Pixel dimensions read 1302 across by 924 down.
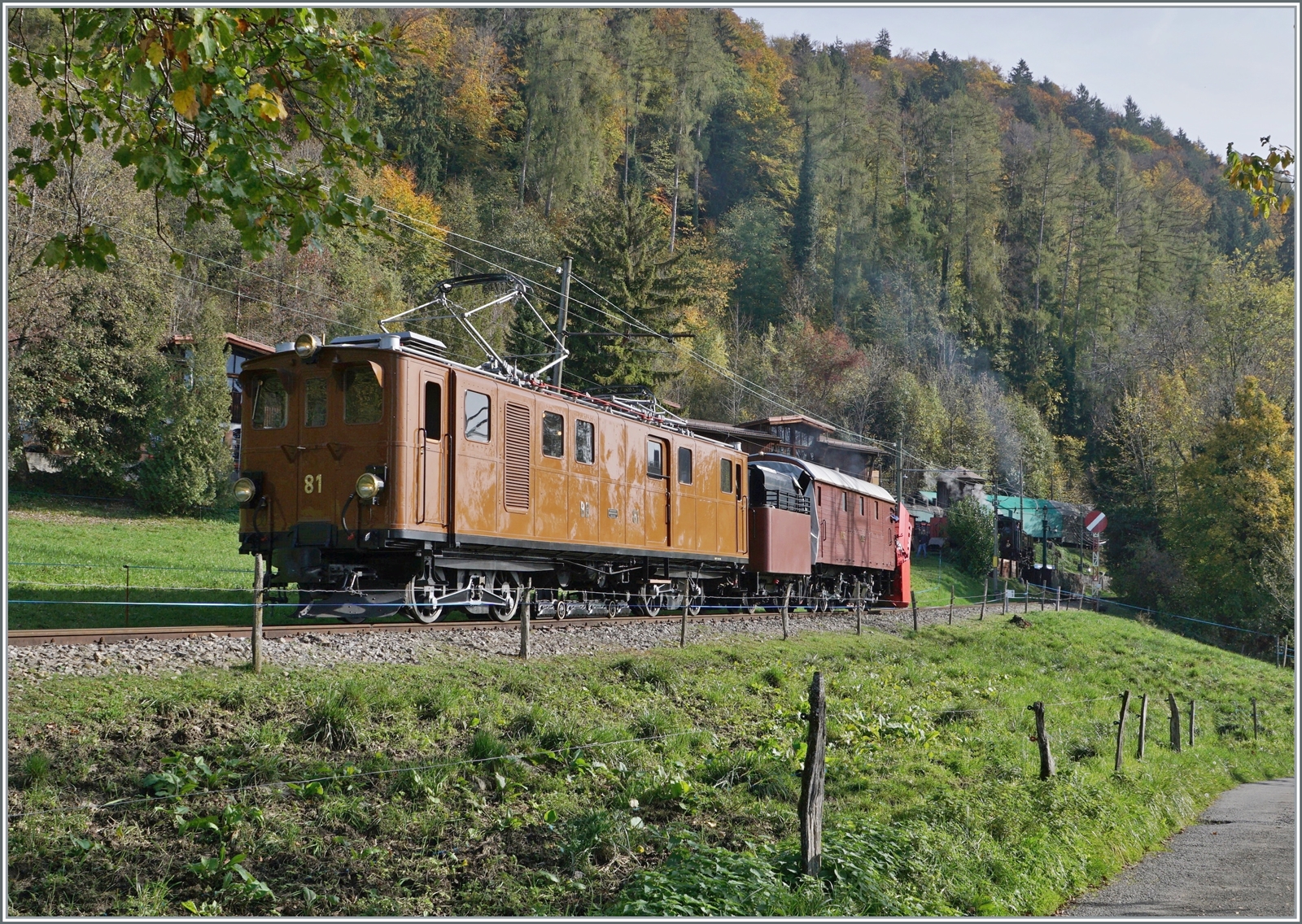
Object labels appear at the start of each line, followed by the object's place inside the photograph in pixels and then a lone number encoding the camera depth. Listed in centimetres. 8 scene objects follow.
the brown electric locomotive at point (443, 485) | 1316
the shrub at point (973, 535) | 5395
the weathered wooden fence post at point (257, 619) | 999
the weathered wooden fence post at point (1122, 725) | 1436
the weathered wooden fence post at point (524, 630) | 1266
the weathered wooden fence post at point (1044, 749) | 1204
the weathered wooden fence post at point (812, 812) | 732
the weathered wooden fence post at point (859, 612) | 2211
